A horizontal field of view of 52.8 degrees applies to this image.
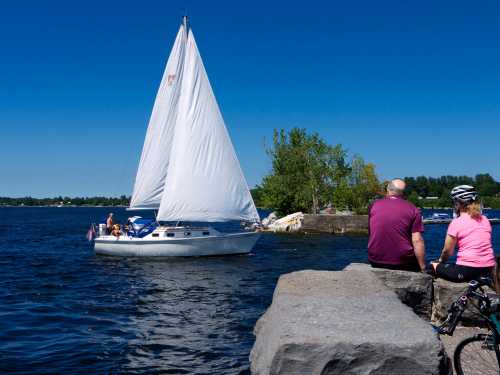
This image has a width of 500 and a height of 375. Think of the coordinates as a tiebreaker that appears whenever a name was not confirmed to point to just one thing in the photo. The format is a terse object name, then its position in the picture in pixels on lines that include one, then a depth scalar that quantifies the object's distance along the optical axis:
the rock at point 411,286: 6.66
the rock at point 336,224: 57.91
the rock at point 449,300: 6.62
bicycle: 4.73
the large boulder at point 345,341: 3.77
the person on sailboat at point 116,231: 32.12
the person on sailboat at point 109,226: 33.41
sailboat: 31.34
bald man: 6.86
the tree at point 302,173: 67.19
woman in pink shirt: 6.00
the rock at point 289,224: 58.74
